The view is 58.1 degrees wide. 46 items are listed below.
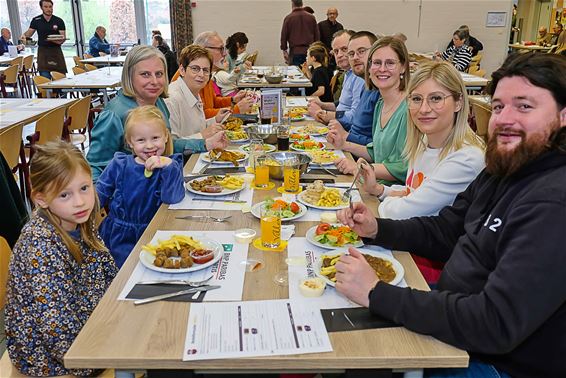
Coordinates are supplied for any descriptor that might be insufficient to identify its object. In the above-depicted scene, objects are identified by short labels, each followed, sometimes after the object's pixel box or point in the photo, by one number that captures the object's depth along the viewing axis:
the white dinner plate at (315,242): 1.71
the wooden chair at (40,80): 6.33
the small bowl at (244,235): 1.77
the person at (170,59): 7.31
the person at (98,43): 10.77
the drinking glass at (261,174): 2.39
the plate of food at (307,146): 3.09
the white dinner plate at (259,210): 1.96
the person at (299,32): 9.26
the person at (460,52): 8.52
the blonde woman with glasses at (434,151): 1.97
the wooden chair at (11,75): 8.14
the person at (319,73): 5.98
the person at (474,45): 10.27
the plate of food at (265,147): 2.99
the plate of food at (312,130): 3.56
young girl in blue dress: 2.20
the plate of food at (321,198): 2.10
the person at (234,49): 6.72
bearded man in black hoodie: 1.18
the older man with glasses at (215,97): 4.30
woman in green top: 2.77
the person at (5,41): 10.62
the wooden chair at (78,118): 4.89
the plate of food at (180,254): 1.55
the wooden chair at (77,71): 7.63
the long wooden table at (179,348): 1.16
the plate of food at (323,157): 2.78
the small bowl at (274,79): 6.29
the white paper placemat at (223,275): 1.43
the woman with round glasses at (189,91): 3.57
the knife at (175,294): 1.39
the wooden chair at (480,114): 4.70
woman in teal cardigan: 2.61
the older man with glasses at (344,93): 4.25
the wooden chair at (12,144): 3.48
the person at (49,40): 8.68
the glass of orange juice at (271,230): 1.70
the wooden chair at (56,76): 6.85
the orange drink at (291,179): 2.29
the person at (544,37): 11.98
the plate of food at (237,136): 3.37
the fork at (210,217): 1.97
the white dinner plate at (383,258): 1.47
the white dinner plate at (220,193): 2.23
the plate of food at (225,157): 2.78
